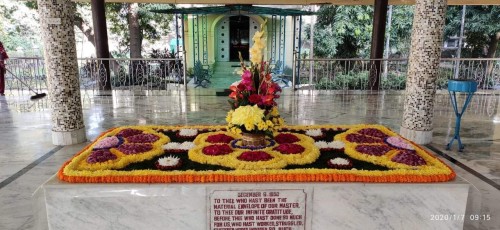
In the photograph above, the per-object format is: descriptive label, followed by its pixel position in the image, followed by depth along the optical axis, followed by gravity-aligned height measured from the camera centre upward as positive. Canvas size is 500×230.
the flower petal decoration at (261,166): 2.58 -0.74
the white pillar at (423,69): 4.47 -0.06
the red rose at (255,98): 2.84 -0.26
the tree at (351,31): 14.52 +1.35
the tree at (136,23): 12.90 +1.62
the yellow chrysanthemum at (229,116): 2.94 -0.40
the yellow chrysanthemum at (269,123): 2.86 -0.44
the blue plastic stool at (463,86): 4.18 -0.24
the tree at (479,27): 13.74 +1.42
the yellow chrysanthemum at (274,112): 2.93 -0.37
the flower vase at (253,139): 3.09 -0.61
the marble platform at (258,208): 2.53 -0.95
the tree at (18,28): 14.84 +1.58
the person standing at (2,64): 7.80 +0.01
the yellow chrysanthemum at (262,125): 2.83 -0.46
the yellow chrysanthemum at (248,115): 2.79 -0.37
